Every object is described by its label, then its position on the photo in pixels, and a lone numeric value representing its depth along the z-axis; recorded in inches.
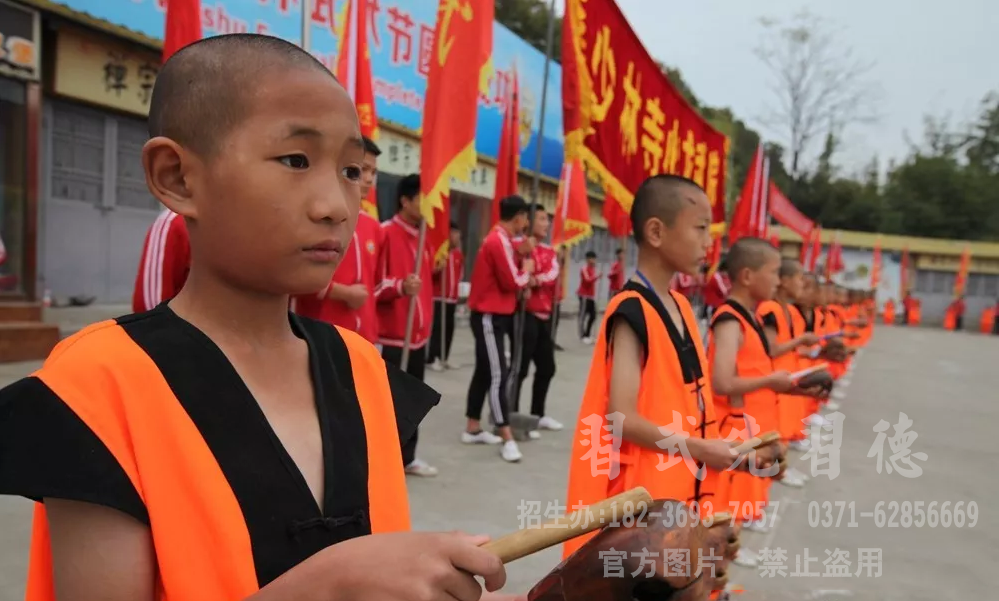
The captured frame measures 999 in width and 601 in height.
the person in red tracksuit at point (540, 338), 212.4
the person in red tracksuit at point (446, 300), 297.3
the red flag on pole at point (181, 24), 110.1
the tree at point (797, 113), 1289.4
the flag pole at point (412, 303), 138.5
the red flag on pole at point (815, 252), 559.2
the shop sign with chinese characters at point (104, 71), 265.3
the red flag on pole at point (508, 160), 229.0
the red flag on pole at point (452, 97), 136.0
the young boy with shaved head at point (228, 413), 28.7
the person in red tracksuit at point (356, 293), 125.3
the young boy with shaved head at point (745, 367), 114.0
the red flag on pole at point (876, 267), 1030.6
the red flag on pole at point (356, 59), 135.0
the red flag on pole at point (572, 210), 272.5
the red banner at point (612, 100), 145.8
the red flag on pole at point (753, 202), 332.8
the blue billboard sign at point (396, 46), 281.4
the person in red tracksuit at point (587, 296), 445.1
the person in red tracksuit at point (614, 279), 378.2
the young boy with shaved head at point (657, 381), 81.3
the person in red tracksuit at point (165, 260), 97.5
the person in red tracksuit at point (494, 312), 190.5
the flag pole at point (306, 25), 117.1
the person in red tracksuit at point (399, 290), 158.1
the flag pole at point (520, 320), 198.2
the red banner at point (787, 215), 512.1
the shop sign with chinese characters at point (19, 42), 236.2
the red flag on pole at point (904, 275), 1114.7
